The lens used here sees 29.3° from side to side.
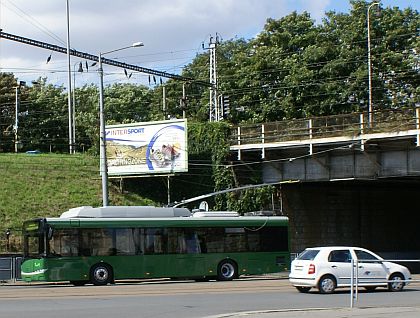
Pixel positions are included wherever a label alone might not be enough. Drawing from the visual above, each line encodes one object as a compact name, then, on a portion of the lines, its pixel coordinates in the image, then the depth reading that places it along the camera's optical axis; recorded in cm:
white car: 2491
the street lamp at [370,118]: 4228
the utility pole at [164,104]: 8831
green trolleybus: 3219
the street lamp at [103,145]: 3831
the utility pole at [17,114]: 8000
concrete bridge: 4188
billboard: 5088
